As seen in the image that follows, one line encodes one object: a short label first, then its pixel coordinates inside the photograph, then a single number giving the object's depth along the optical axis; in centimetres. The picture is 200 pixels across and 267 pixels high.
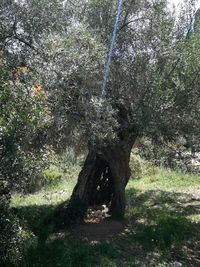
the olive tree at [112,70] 493
